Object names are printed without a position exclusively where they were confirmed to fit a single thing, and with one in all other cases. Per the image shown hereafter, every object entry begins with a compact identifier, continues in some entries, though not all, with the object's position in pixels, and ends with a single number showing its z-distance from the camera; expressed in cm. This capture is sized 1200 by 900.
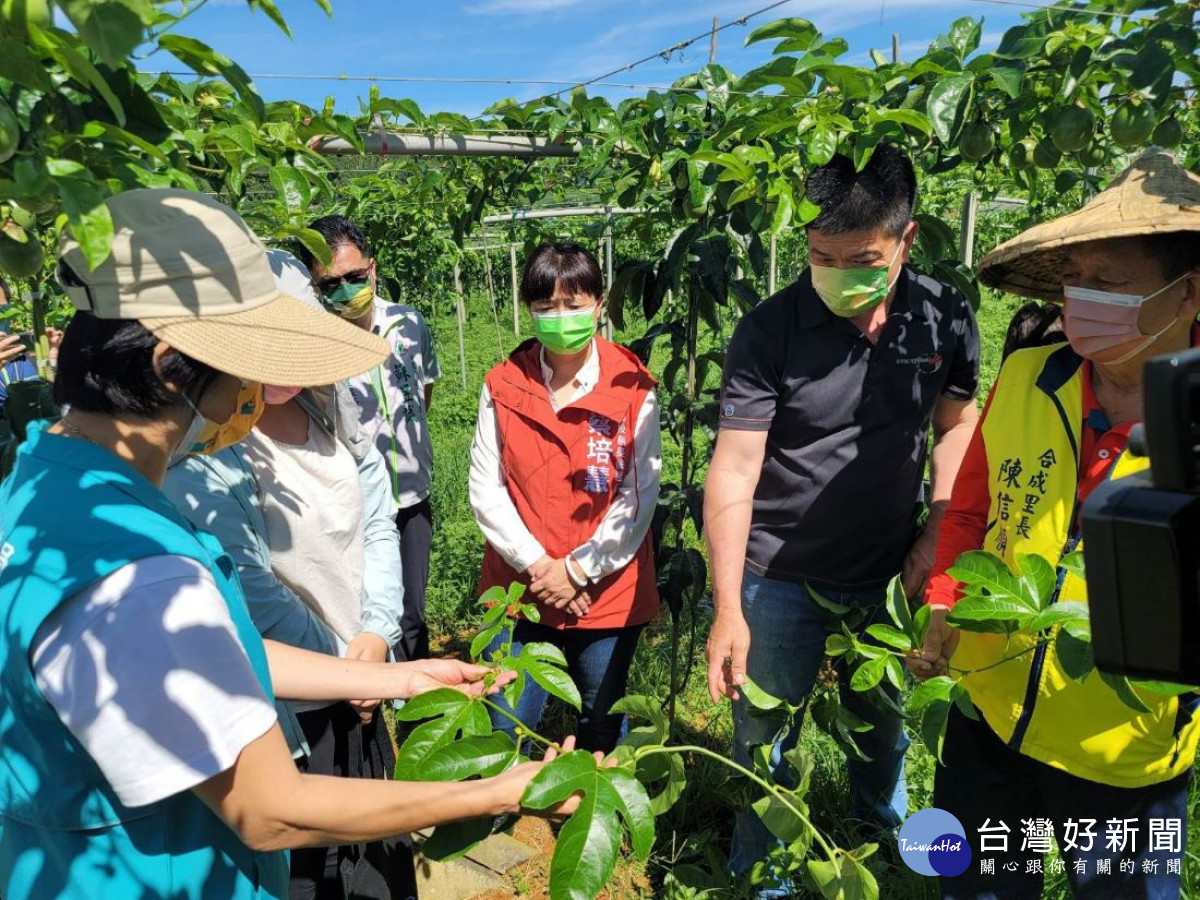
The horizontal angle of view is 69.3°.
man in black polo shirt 179
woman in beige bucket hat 90
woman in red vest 227
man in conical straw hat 137
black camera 63
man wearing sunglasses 275
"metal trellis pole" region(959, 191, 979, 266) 618
